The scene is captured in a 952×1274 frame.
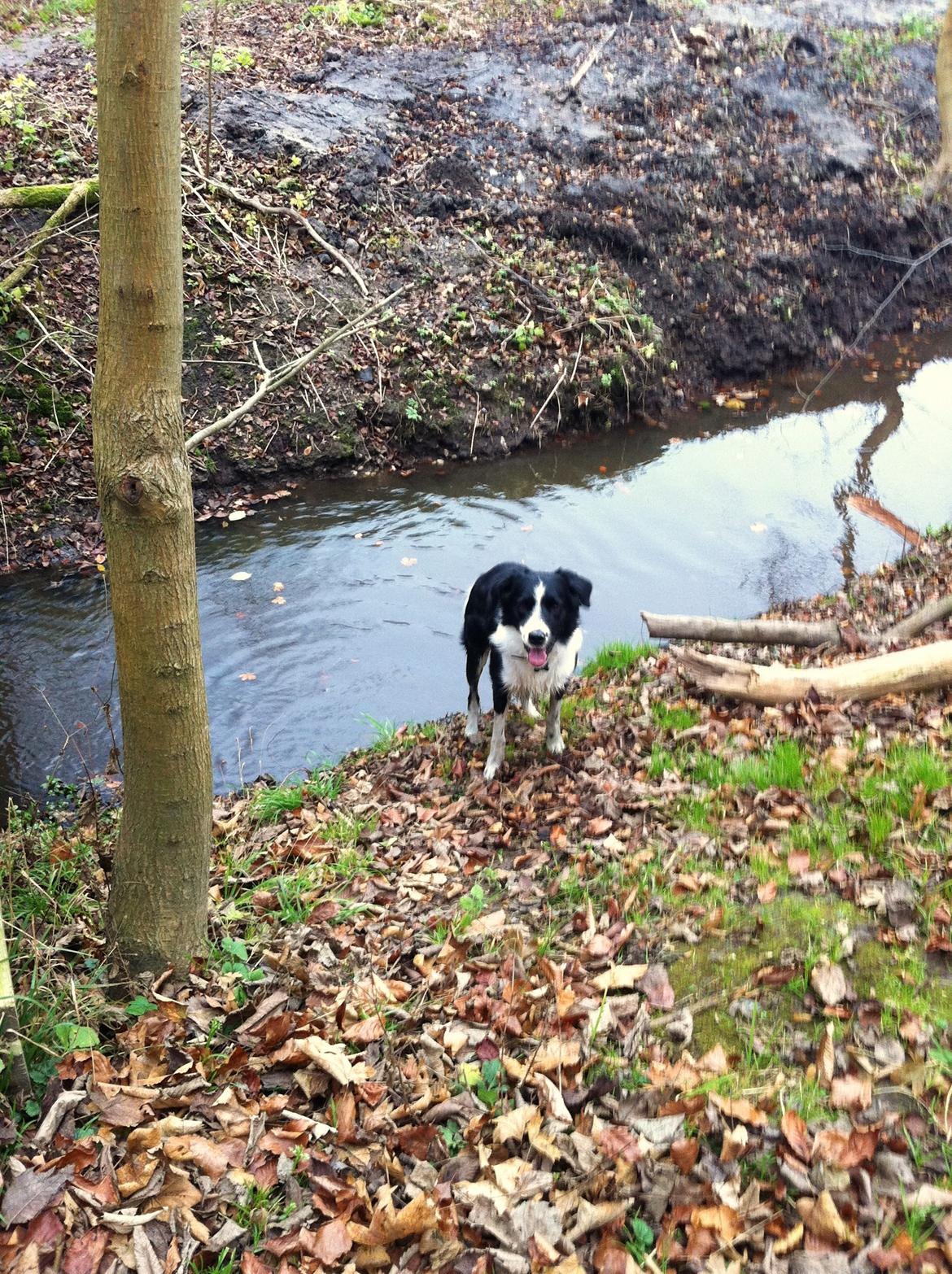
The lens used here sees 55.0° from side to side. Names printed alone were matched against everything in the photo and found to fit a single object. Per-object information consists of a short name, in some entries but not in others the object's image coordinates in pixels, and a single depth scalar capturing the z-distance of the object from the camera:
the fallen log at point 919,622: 6.17
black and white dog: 5.65
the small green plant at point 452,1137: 2.95
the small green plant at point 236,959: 3.75
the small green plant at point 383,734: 6.89
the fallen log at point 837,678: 5.32
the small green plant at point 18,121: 11.53
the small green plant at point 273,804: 5.74
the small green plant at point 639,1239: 2.55
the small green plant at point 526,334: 12.45
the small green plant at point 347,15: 16.91
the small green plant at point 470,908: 4.21
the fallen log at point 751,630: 6.58
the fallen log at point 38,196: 10.78
